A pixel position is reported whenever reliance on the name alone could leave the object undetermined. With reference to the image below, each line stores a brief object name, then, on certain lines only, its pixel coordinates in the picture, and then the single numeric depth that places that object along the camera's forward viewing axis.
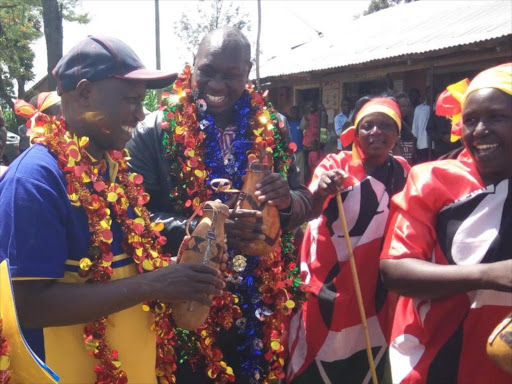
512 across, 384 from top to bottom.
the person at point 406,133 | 8.08
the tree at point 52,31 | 10.72
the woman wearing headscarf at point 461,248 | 1.91
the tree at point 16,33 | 17.73
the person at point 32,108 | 2.02
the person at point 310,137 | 14.37
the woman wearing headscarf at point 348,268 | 3.41
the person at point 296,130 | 14.80
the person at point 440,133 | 9.85
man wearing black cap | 1.64
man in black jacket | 2.79
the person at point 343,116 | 13.23
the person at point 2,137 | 3.34
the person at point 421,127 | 10.30
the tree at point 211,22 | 35.00
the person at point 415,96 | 11.27
